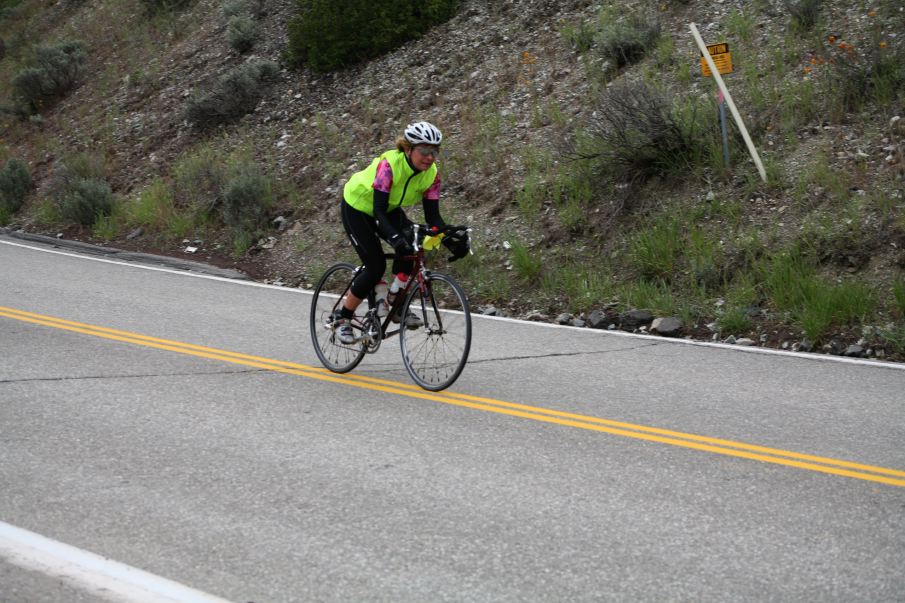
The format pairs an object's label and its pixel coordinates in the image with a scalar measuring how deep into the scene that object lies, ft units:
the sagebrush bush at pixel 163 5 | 83.46
